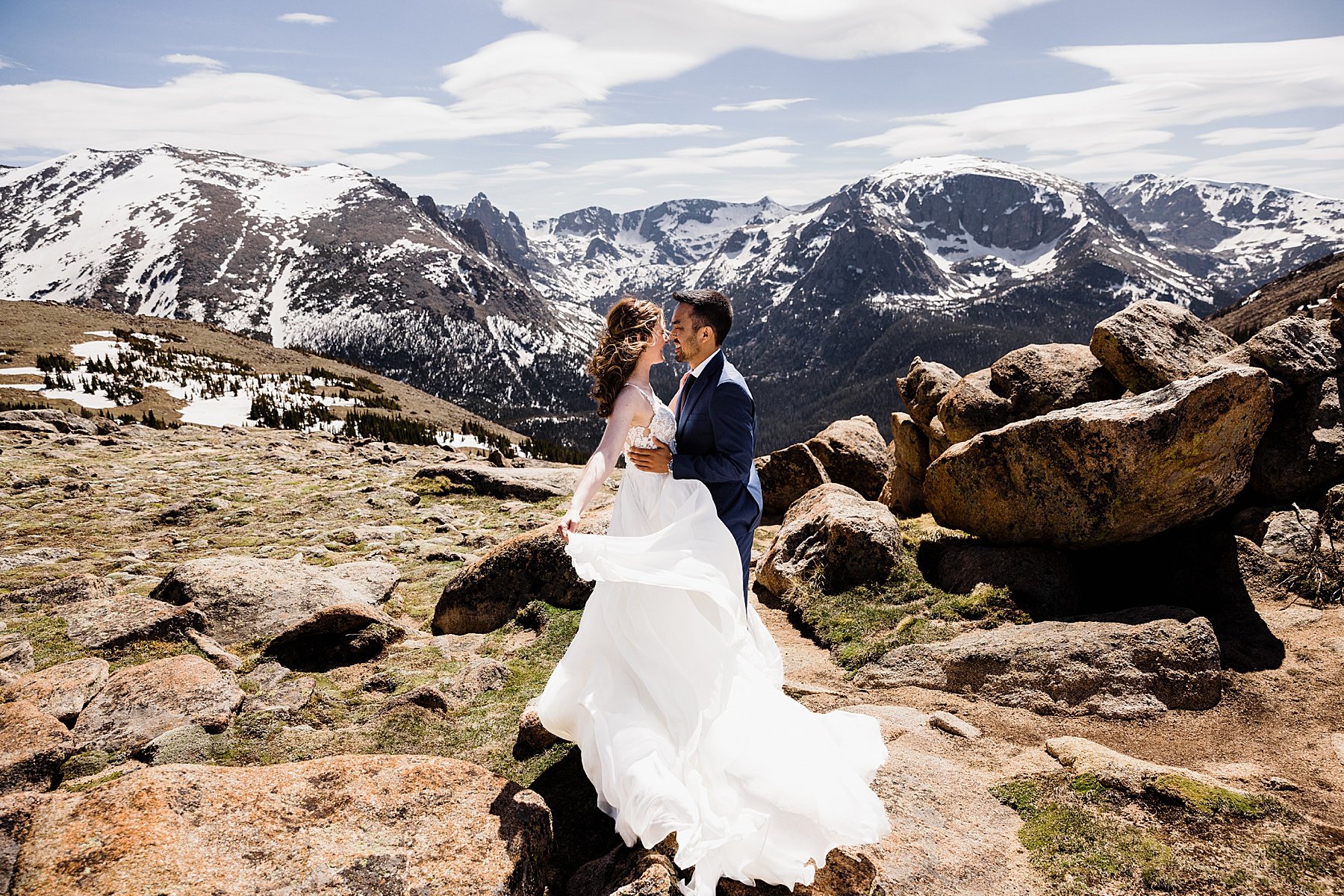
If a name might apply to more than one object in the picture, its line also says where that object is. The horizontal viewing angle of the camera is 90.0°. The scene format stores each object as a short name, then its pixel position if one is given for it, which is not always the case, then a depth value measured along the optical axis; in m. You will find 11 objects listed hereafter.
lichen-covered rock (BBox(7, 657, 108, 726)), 6.76
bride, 4.93
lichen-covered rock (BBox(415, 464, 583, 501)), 19.97
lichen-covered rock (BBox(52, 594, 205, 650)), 8.66
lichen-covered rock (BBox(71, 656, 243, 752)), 6.49
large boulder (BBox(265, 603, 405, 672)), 8.98
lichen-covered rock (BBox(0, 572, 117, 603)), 9.88
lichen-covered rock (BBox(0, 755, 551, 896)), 4.15
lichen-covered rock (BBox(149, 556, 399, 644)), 9.71
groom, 6.15
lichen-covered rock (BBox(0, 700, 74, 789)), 5.67
